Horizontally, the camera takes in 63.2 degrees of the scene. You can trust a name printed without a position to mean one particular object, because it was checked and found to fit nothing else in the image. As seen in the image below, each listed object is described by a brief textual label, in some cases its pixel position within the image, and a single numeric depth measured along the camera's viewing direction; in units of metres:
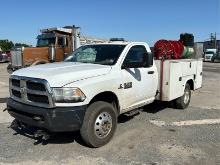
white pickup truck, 2.84
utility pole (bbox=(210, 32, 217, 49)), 42.66
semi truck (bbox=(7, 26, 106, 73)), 10.17
